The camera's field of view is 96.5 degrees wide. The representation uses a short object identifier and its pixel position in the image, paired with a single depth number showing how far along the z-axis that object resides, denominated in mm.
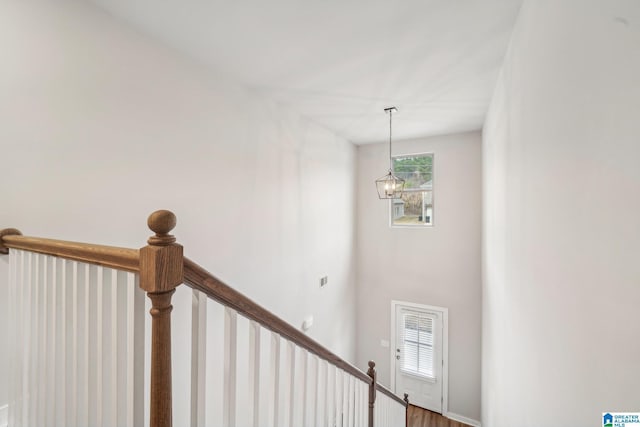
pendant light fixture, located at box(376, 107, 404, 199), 3410
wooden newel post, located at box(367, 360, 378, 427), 2340
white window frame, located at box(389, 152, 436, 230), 5051
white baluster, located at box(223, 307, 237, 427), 945
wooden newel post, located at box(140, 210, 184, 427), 702
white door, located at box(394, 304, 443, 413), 5012
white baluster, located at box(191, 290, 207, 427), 853
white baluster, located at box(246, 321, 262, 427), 1052
